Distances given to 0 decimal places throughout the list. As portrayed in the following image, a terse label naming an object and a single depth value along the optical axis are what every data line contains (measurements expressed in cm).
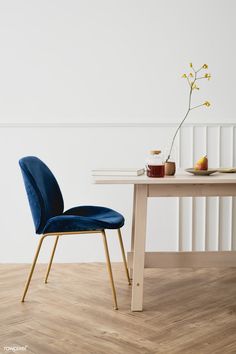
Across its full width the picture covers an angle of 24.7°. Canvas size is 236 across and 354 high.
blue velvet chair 263
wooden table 261
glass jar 264
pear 281
